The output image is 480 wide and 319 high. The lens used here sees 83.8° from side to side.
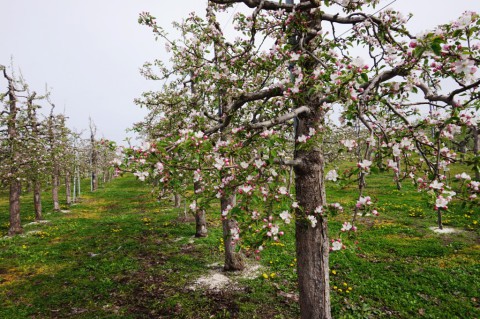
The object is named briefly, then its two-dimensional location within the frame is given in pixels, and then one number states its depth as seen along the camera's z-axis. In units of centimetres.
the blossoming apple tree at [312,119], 299
